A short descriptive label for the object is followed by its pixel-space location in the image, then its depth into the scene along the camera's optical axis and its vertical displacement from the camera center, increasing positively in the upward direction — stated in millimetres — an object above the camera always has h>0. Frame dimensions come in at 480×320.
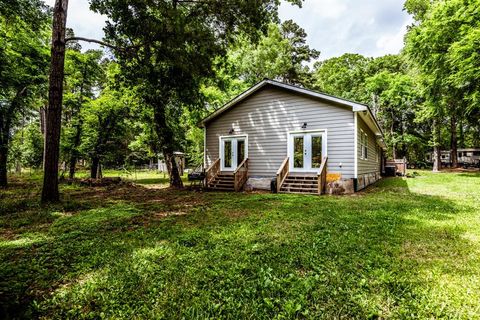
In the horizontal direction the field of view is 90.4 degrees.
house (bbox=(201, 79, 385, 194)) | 9836 +1061
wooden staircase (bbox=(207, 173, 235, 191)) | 11508 -943
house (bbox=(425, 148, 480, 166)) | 26522 +973
